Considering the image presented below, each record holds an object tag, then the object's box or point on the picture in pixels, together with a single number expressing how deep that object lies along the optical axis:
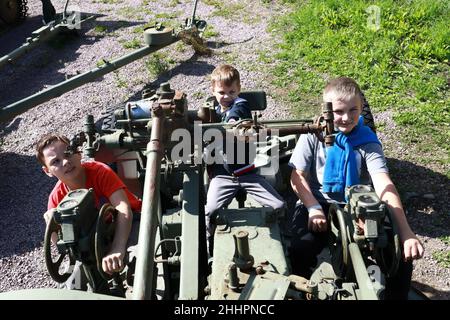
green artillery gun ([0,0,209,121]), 6.54
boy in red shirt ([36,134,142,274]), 3.32
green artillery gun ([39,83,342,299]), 2.75
